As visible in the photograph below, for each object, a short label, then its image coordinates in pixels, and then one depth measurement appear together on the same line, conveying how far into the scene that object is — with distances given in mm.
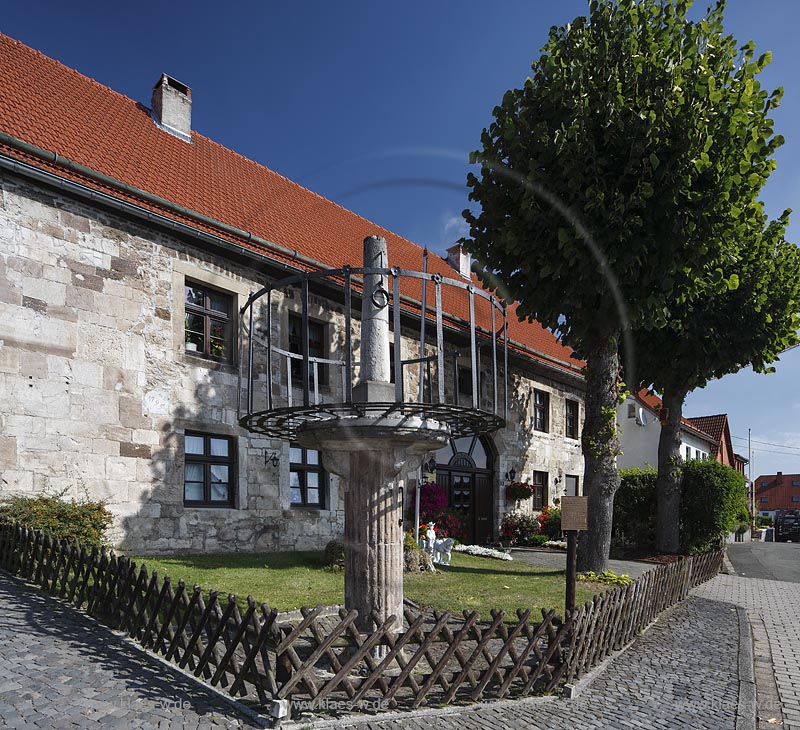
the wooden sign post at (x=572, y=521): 7426
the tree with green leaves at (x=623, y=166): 11289
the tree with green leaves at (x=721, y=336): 16812
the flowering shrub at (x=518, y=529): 20219
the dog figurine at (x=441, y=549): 13172
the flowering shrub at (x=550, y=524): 20906
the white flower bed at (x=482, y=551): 15992
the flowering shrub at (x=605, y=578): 12484
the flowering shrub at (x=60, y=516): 8922
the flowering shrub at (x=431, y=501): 15406
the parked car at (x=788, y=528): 38641
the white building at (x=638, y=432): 29000
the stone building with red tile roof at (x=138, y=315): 10055
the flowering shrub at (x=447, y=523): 15499
